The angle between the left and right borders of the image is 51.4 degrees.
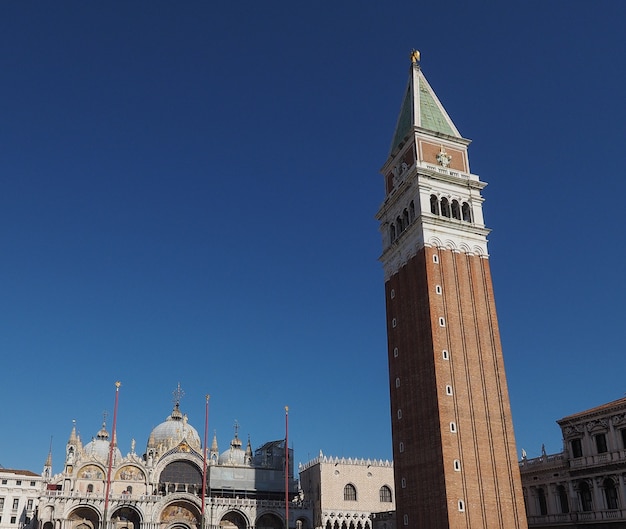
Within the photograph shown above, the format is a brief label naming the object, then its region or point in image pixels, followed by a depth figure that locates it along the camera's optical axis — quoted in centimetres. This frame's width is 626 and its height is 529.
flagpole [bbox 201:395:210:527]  6172
